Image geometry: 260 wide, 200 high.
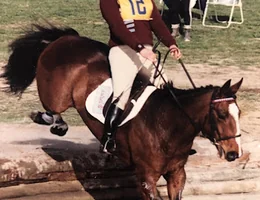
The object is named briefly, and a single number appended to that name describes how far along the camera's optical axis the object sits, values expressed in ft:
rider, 27.06
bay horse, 24.47
